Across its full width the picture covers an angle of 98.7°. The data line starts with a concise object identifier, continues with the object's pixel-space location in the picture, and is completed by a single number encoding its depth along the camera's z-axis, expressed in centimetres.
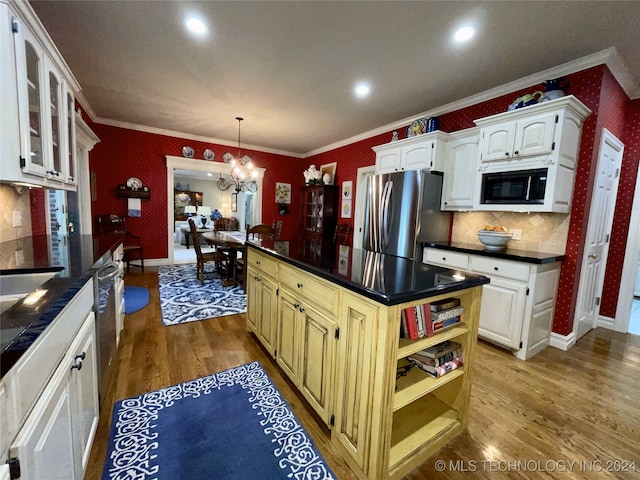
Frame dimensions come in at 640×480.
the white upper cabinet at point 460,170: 314
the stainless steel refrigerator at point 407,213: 335
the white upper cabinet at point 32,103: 138
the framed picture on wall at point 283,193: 668
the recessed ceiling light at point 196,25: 216
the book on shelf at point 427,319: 132
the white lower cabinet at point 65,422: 69
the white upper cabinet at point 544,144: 236
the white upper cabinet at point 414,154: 334
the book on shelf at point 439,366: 143
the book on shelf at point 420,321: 130
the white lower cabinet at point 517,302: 238
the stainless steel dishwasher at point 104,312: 149
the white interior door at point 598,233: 264
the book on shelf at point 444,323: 138
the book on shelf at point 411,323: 127
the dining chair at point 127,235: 482
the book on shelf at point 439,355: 145
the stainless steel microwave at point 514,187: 247
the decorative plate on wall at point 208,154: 571
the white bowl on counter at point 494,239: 271
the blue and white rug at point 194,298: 314
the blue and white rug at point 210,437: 130
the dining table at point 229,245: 401
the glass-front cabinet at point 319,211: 577
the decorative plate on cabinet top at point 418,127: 359
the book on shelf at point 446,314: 137
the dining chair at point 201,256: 418
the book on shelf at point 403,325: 128
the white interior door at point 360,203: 524
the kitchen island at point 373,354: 117
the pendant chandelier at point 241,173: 479
